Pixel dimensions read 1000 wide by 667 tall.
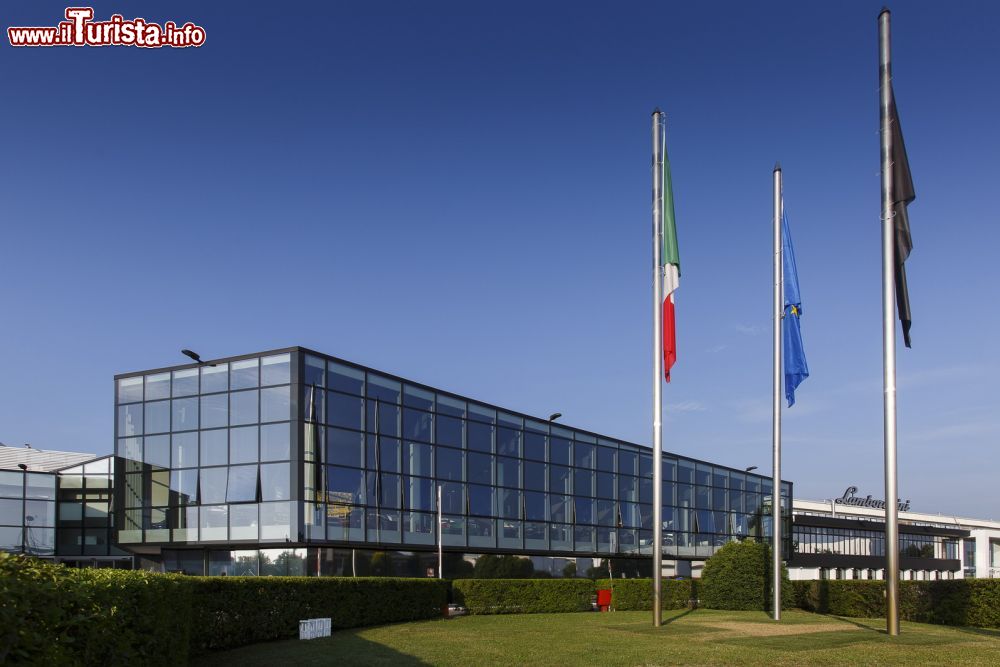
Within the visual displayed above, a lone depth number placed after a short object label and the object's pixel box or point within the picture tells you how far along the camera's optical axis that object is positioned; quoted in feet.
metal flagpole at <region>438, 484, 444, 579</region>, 134.32
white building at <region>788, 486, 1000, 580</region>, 264.31
